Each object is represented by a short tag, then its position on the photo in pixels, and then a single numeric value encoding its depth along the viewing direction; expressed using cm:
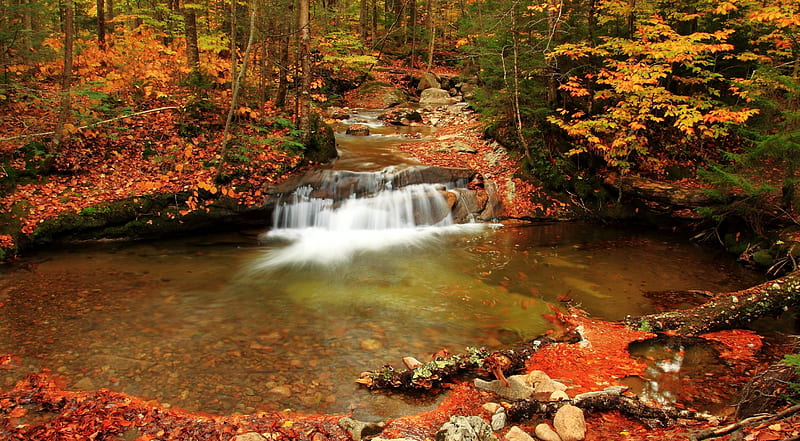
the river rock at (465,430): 328
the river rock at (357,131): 1625
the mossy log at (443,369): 443
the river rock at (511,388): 417
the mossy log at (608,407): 360
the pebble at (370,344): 534
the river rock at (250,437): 338
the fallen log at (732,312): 566
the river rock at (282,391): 427
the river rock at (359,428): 357
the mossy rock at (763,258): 829
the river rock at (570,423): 339
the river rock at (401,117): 1880
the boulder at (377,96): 2144
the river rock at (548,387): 413
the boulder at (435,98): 2201
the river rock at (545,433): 339
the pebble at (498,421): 361
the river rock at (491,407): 388
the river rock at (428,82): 2372
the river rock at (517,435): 337
